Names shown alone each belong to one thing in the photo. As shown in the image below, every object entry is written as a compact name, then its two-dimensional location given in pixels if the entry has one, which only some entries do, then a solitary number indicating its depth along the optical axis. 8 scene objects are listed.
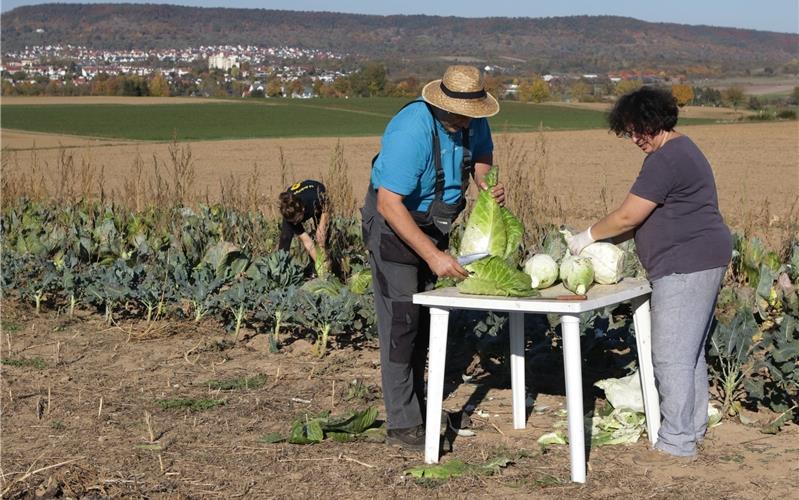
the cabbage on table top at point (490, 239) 4.52
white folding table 4.32
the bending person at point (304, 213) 8.11
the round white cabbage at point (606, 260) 4.73
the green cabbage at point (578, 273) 4.60
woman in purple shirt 4.55
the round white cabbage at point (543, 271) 4.73
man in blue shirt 4.68
